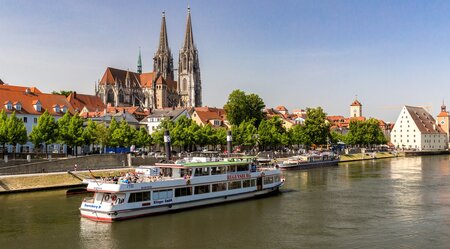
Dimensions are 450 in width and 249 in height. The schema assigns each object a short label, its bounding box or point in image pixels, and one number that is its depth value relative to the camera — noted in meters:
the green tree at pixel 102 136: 79.31
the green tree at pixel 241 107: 128.62
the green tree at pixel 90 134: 73.65
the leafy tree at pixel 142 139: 84.47
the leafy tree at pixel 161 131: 89.19
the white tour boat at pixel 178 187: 39.34
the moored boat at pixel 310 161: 92.12
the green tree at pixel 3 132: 63.63
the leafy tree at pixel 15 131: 64.44
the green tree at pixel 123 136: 80.81
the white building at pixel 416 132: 176.50
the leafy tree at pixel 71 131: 70.75
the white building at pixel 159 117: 117.88
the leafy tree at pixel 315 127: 127.62
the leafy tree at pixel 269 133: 112.50
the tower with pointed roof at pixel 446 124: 197.62
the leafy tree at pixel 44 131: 67.94
